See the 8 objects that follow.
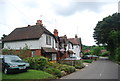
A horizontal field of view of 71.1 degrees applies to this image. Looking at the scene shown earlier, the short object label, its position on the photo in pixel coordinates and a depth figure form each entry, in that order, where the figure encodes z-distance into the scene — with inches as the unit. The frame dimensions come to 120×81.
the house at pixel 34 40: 533.9
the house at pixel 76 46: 1158.7
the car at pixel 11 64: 268.2
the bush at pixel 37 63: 352.2
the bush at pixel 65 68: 388.0
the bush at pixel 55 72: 322.6
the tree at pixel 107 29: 975.3
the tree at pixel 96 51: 1756.9
